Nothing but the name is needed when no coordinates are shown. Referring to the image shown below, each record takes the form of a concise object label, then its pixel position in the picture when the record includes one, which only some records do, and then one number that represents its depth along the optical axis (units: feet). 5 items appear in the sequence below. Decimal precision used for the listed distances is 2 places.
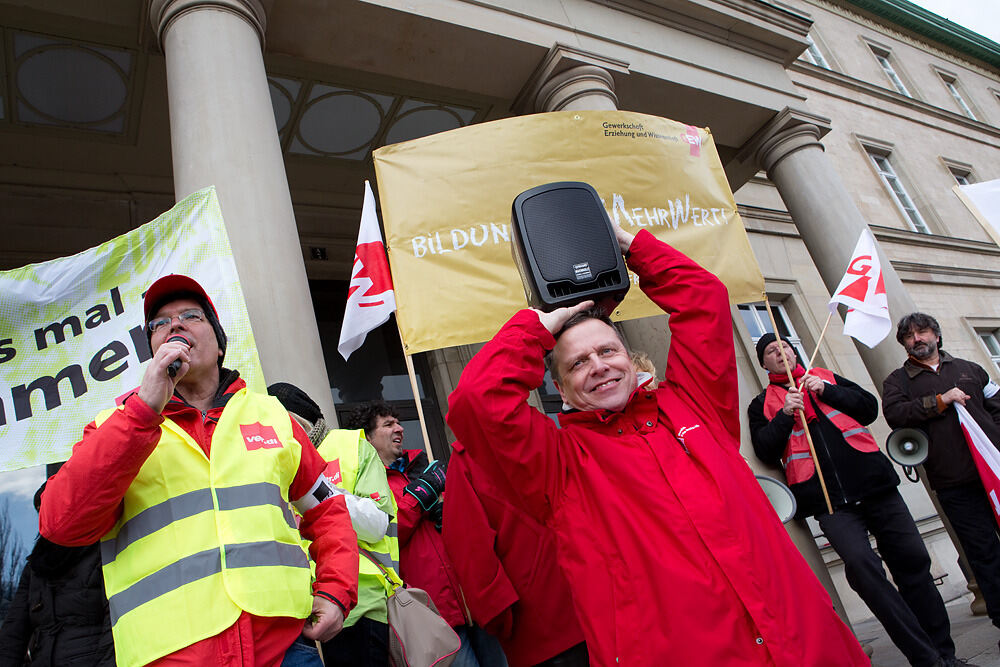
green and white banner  10.12
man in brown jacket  13.42
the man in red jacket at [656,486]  5.03
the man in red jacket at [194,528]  4.95
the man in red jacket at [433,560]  9.95
